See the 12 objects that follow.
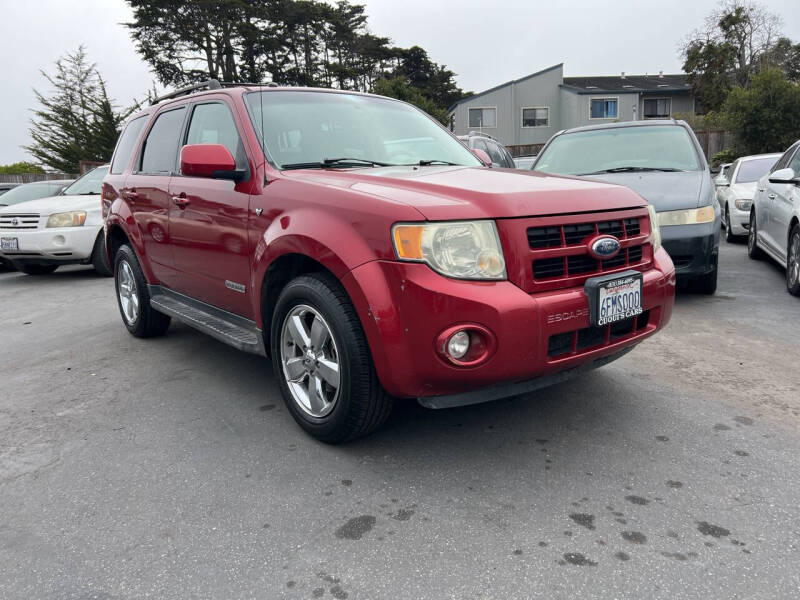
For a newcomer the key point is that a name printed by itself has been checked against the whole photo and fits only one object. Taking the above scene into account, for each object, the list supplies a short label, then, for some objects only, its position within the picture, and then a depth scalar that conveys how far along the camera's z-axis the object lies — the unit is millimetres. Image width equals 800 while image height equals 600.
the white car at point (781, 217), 6004
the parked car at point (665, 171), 5379
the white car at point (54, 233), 8797
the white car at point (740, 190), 9375
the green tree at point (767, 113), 21734
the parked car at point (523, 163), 12705
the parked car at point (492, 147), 10375
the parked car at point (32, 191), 10922
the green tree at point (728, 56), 40250
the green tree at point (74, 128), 29719
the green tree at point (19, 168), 33856
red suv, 2484
